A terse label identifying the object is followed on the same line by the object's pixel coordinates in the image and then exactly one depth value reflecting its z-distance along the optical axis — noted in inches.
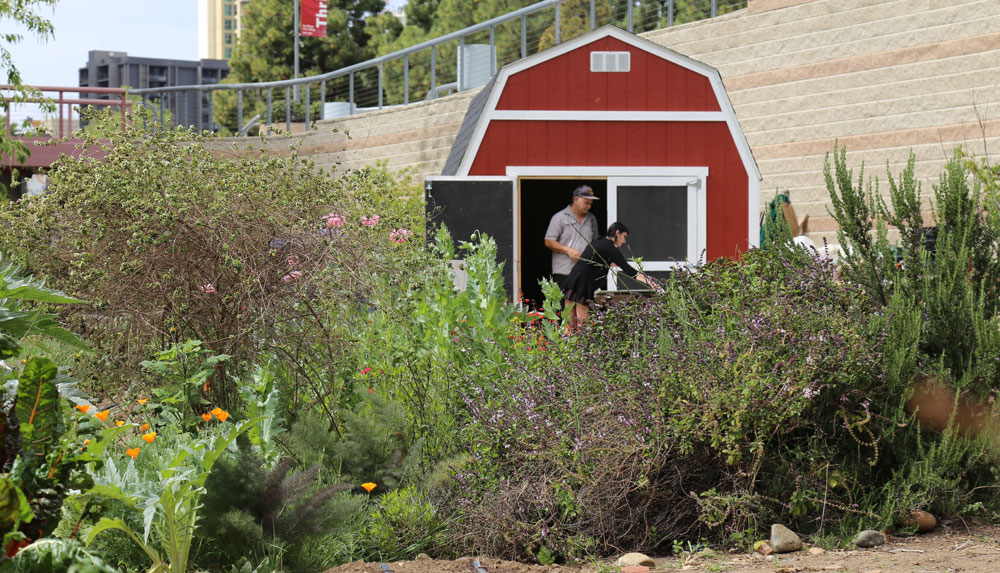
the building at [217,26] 6378.0
